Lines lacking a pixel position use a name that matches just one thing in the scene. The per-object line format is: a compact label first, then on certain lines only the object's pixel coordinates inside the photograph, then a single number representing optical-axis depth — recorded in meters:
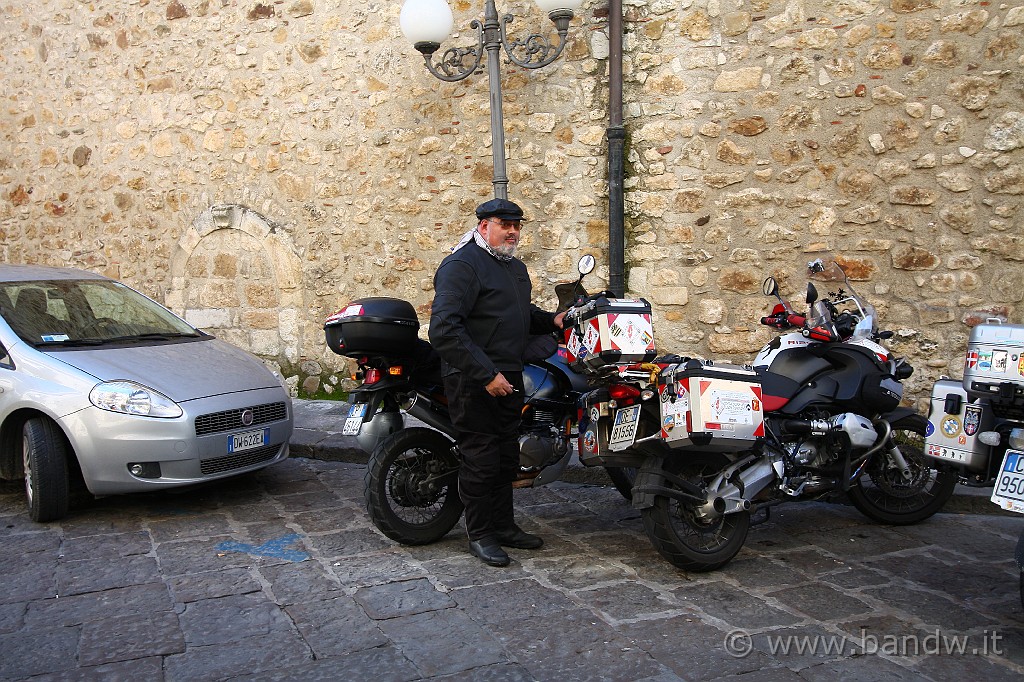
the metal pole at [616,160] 8.15
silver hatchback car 5.48
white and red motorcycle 4.55
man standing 4.71
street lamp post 7.55
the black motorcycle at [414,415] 4.97
